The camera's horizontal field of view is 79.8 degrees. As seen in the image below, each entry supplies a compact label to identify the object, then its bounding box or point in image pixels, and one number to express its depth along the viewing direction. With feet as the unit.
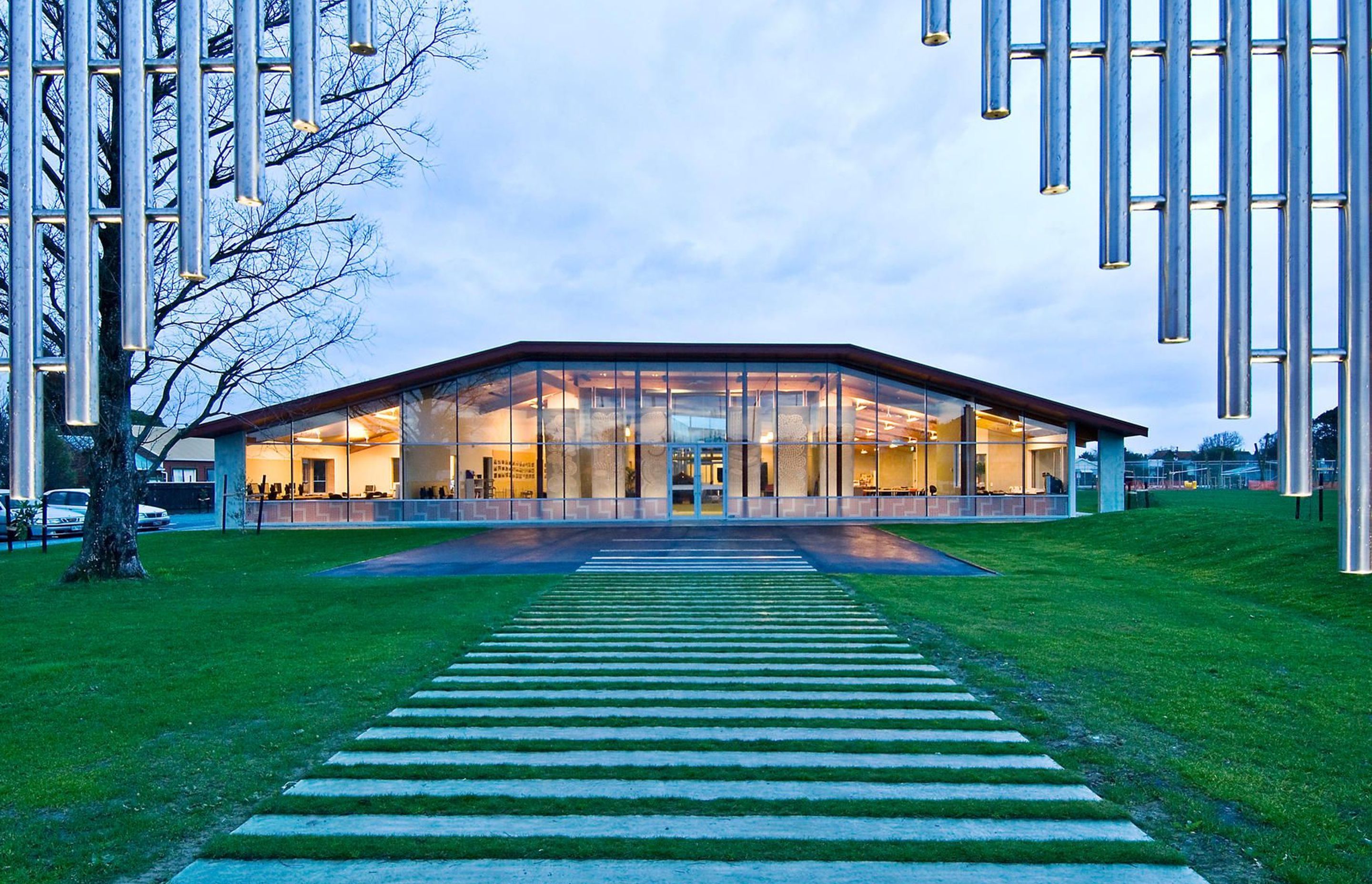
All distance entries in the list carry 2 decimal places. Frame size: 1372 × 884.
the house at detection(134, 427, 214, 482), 194.18
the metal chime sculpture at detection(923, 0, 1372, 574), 11.35
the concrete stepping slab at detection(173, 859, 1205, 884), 11.16
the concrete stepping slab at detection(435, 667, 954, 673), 23.32
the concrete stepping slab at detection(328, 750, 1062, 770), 15.55
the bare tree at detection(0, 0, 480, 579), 43.29
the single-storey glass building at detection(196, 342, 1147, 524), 95.76
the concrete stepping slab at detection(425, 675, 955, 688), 21.79
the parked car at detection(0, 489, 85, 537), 89.35
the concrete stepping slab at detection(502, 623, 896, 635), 29.35
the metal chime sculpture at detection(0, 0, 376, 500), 12.83
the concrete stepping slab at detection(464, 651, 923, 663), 25.03
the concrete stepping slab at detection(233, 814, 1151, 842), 12.48
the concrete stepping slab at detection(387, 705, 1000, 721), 18.78
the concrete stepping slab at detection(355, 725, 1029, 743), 17.13
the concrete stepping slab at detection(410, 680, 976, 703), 20.34
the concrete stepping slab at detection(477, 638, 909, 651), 26.73
